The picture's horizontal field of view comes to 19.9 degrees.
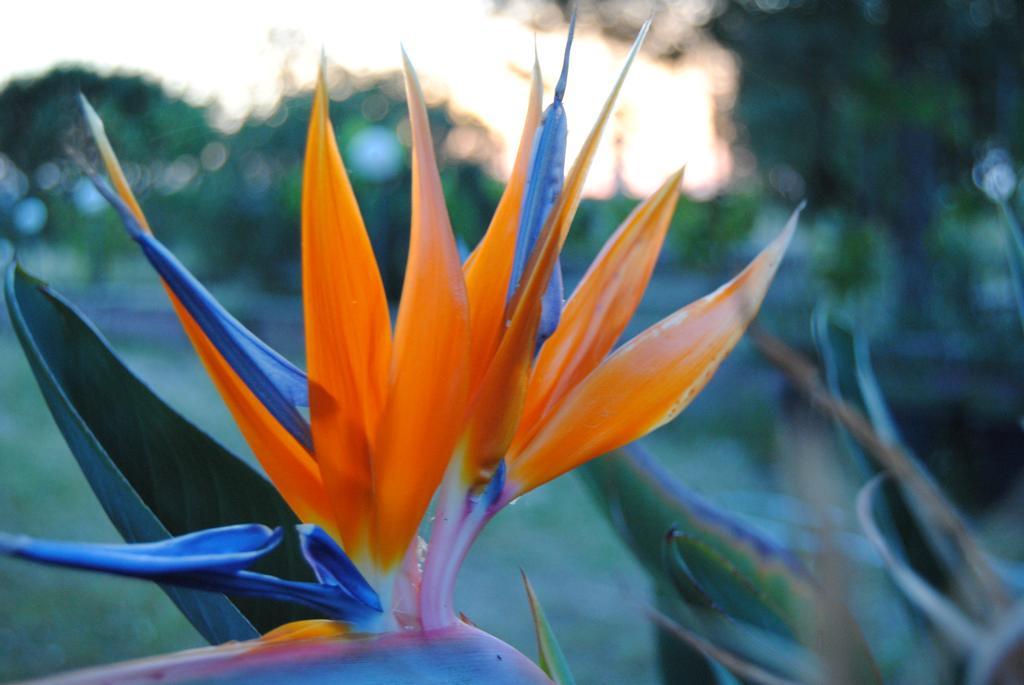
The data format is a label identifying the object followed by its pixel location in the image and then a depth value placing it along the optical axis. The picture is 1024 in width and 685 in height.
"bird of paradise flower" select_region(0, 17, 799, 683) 0.56
